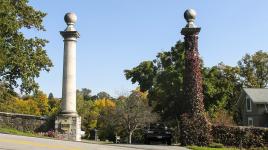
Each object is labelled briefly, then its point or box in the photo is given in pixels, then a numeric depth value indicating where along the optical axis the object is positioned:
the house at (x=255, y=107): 51.44
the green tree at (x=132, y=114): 50.00
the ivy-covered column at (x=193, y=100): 24.77
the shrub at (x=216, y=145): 24.43
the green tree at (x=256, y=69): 70.94
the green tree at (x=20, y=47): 32.03
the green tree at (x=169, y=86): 46.91
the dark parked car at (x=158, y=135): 28.79
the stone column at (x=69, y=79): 27.20
